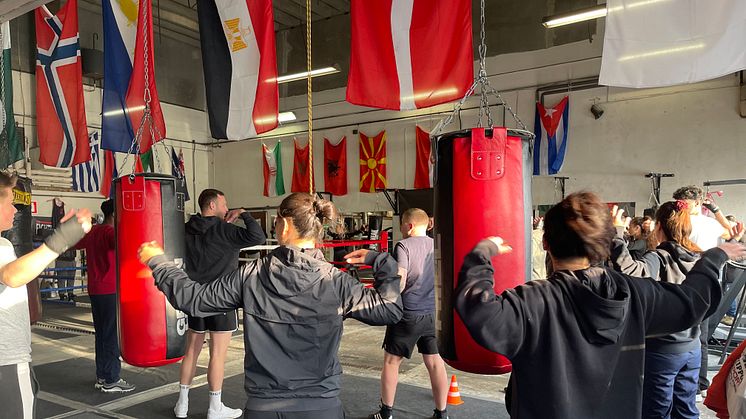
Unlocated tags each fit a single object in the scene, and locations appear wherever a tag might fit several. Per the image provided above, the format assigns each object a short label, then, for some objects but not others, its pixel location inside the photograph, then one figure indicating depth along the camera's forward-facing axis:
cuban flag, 10.24
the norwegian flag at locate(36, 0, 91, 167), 6.52
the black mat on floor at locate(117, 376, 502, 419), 3.72
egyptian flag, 4.50
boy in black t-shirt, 3.42
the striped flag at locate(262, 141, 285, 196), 13.87
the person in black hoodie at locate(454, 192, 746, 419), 1.37
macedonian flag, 12.86
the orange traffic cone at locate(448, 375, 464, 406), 3.93
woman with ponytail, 2.49
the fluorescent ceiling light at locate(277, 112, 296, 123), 12.67
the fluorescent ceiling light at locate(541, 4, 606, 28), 8.15
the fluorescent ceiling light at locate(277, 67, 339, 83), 10.61
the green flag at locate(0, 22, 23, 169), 4.15
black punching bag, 2.91
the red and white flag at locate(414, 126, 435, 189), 11.91
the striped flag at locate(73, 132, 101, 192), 11.30
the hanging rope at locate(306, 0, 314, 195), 3.02
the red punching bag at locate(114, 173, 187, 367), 2.54
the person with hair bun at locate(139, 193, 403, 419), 1.85
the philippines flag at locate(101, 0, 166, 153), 5.06
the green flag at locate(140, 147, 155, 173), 11.69
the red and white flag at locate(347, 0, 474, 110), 4.05
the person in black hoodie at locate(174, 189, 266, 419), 3.40
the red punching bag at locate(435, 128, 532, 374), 1.88
